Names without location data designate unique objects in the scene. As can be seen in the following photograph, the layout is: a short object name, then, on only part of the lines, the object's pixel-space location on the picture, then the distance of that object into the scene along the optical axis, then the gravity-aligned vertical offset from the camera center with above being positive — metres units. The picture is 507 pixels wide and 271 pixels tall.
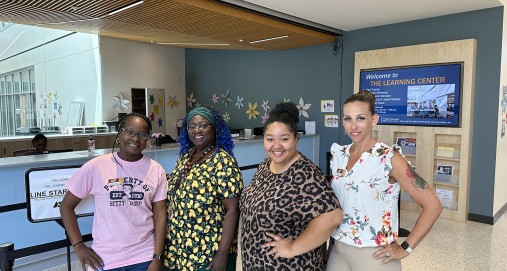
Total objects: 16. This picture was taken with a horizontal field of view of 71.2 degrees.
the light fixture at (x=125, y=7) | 4.06 +1.25
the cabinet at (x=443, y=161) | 4.86 -0.70
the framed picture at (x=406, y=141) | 5.34 -0.45
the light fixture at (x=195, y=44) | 7.11 +1.46
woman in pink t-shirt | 1.57 -0.44
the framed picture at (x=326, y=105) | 6.57 +0.12
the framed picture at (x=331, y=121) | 6.51 -0.16
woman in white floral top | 1.52 -0.41
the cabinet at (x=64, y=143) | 6.45 -0.63
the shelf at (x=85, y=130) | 7.32 -0.39
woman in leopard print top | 1.36 -0.38
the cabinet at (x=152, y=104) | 8.48 +0.18
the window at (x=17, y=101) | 7.27 +0.21
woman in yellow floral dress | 1.61 -0.48
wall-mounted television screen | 4.89 +0.29
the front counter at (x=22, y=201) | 3.13 -0.82
